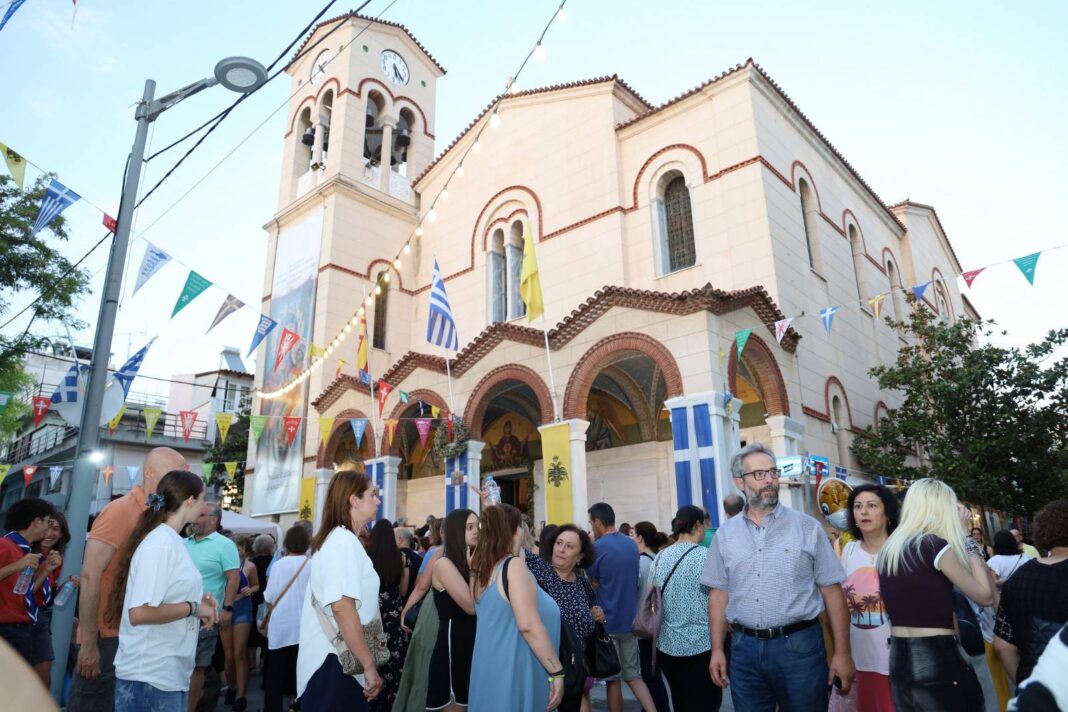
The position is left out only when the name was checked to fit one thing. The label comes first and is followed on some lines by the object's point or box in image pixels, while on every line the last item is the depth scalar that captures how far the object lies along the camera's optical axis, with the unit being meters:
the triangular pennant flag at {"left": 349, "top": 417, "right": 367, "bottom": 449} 14.47
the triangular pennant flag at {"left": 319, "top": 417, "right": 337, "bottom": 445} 15.26
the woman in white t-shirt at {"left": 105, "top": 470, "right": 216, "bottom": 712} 2.85
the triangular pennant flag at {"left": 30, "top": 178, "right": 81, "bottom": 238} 7.50
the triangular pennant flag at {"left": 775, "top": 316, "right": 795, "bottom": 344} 11.31
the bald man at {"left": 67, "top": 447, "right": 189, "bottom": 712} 3.14
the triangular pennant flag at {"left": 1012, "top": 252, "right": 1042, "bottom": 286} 8.90
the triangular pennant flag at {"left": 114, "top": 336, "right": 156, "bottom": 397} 10.91
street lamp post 5.02
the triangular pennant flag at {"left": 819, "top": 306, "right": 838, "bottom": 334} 11.05
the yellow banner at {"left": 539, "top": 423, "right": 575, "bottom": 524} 11.19
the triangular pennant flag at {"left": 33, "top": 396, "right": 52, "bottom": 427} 13.97
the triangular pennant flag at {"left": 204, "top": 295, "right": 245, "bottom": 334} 11.09
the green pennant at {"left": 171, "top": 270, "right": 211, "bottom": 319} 9.87
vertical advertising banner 17.16
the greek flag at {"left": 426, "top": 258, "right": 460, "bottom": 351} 12.33
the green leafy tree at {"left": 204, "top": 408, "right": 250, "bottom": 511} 22.98
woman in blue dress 2.98
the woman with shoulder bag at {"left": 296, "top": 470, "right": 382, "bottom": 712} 2.92
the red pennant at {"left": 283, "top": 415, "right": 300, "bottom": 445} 16.88
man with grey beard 3.17
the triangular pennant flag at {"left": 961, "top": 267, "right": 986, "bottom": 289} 9.55
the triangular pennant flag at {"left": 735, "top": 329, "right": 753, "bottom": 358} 10.96
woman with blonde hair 2.85
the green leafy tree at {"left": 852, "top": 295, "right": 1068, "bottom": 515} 12.98
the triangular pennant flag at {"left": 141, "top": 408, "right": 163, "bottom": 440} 16.17
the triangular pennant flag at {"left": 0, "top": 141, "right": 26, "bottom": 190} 7.02
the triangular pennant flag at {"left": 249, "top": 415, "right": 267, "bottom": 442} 17.22
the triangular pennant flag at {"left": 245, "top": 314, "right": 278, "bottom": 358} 11.65
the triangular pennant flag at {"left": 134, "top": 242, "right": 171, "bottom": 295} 9.05
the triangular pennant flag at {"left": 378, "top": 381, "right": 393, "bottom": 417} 14.72
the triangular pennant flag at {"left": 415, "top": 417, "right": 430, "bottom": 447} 13.17
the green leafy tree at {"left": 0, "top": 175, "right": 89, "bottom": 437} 13.95
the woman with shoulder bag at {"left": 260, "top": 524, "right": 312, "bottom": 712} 4.87
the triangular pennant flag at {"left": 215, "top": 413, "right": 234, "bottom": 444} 16.05
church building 11.84
